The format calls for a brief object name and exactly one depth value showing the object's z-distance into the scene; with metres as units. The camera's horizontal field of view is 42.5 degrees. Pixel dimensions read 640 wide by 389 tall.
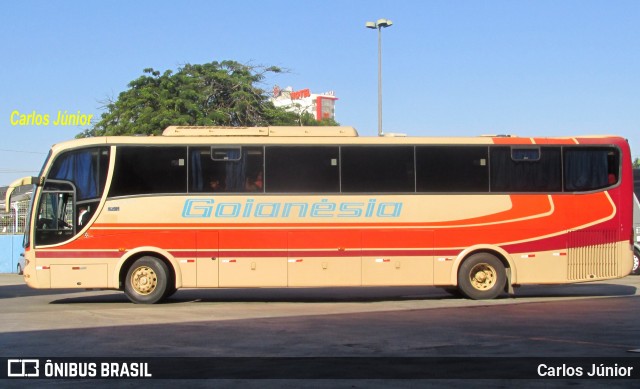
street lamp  31.66
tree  38.50
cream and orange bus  17.33
